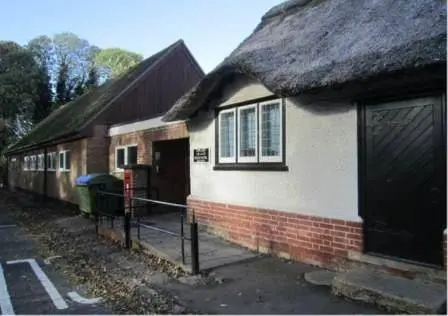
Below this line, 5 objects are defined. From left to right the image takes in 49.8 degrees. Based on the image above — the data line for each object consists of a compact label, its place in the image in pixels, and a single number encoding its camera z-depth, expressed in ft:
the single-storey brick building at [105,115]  57.36
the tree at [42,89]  132.57
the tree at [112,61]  178.29
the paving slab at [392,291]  16.24
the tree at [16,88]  121.70
